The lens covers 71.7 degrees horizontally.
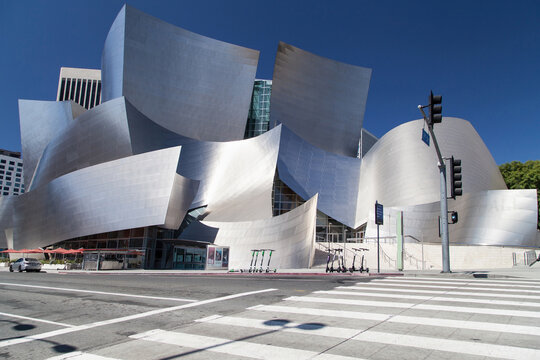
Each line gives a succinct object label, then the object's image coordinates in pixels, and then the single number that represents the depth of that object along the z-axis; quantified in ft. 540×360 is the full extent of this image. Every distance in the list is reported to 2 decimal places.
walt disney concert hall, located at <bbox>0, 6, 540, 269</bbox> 87.40
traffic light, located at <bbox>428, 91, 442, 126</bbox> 39.11
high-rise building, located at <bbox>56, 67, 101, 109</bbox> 352.90
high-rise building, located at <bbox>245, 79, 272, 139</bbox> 172.67
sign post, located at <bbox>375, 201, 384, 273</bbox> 61.15
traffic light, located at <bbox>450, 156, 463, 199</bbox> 42.15
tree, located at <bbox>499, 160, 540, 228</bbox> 139.95
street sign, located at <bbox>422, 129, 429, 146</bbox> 41.31
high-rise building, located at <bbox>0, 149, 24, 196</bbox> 436.35
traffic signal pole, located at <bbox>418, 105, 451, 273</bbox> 44.86
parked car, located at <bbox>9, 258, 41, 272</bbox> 76.38
